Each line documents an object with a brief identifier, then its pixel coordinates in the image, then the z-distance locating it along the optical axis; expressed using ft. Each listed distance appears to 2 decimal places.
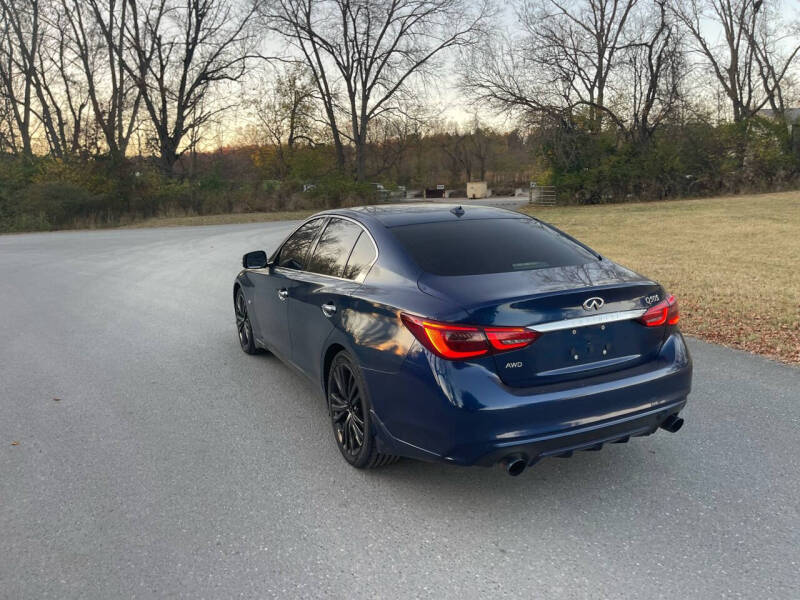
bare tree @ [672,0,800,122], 136.67
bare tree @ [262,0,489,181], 126.11
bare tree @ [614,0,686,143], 113.39
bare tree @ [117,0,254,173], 122.59
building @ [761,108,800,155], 115.34
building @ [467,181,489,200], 212.64
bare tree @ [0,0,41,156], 116.06
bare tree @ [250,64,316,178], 152.35
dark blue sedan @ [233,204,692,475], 10.10
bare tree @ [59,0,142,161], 118.42
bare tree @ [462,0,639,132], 111.14
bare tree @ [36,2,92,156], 121.08
